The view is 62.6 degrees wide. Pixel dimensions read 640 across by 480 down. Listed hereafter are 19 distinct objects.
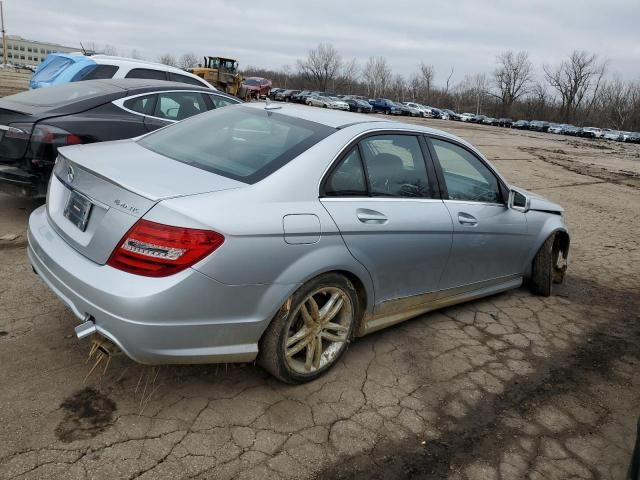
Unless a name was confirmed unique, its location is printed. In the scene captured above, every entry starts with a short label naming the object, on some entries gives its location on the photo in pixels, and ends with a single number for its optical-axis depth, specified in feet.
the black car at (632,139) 203.58
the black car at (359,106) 164.19
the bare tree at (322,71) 347.77
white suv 27.78
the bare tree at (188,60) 385.07
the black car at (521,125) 236.22
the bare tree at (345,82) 354.74
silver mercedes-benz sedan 7.97
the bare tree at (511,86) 342.44
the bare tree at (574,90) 321.73
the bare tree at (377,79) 378.94
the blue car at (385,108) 188.24
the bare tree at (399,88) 368.93
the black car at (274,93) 179.71
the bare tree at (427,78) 378.94
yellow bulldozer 99.25
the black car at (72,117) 16.14
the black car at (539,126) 228.43
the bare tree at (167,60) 385.21
